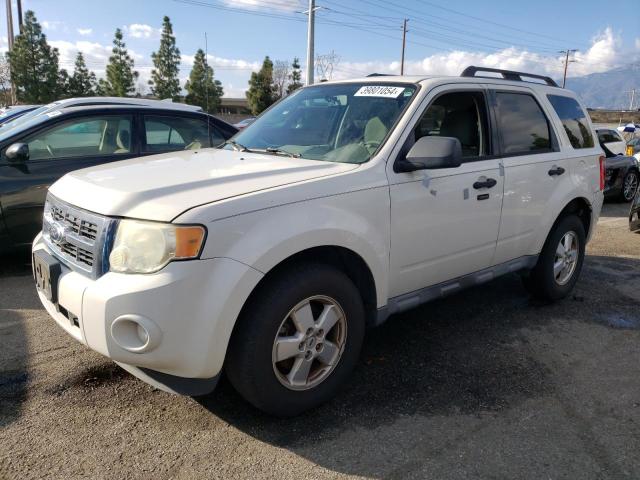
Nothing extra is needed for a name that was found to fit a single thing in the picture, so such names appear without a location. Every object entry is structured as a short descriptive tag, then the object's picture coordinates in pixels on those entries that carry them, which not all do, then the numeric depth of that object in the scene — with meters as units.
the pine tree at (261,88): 57.59
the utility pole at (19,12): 32.32
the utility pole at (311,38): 24.22
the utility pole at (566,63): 71.69
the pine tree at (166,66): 51.00
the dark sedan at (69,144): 5.01
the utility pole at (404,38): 54.75
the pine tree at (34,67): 40.81
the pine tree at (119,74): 48.47
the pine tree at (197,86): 51.19
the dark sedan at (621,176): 10.71
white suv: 2.31
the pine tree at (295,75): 61.31
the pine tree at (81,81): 45.25
